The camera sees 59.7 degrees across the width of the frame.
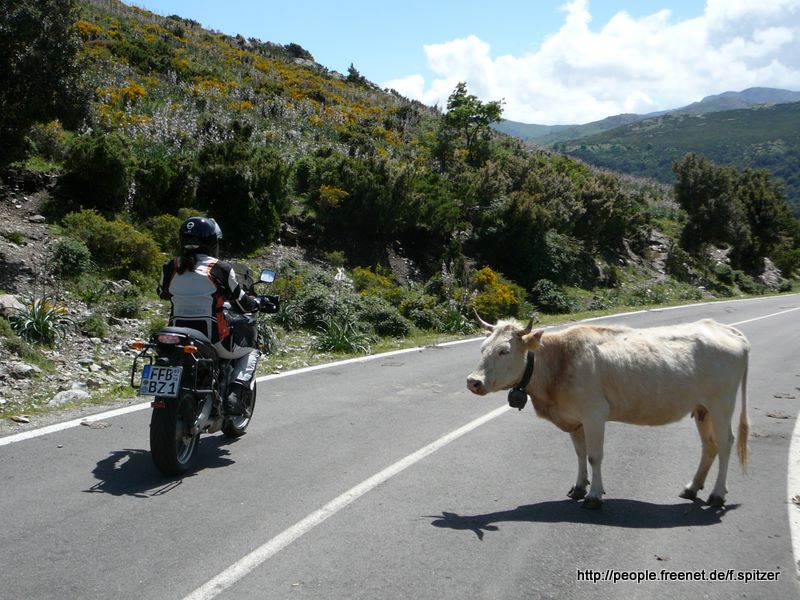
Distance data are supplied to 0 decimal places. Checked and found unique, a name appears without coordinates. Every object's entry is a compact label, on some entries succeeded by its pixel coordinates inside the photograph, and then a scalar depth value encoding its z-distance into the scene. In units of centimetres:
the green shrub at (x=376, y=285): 1944
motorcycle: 591
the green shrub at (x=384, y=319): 1711
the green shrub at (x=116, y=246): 1517
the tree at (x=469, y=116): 4025
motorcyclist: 662
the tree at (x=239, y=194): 1988
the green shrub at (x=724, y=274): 4250
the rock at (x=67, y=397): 874
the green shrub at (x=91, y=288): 1334
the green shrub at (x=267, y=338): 1301
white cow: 572
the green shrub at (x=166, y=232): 1680
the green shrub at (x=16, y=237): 1466
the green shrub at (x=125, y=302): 1314
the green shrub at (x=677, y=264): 3912
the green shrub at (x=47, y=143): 1914
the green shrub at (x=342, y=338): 1436
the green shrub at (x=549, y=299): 2497
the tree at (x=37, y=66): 1366
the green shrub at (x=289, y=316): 1539
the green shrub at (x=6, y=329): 1030
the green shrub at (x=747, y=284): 4291
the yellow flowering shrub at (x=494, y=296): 2061
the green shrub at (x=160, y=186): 1831
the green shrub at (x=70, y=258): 1405
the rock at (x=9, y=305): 1114
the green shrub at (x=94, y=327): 1195
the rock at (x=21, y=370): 936
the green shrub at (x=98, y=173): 1730
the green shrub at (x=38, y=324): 1086
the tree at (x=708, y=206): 4359
